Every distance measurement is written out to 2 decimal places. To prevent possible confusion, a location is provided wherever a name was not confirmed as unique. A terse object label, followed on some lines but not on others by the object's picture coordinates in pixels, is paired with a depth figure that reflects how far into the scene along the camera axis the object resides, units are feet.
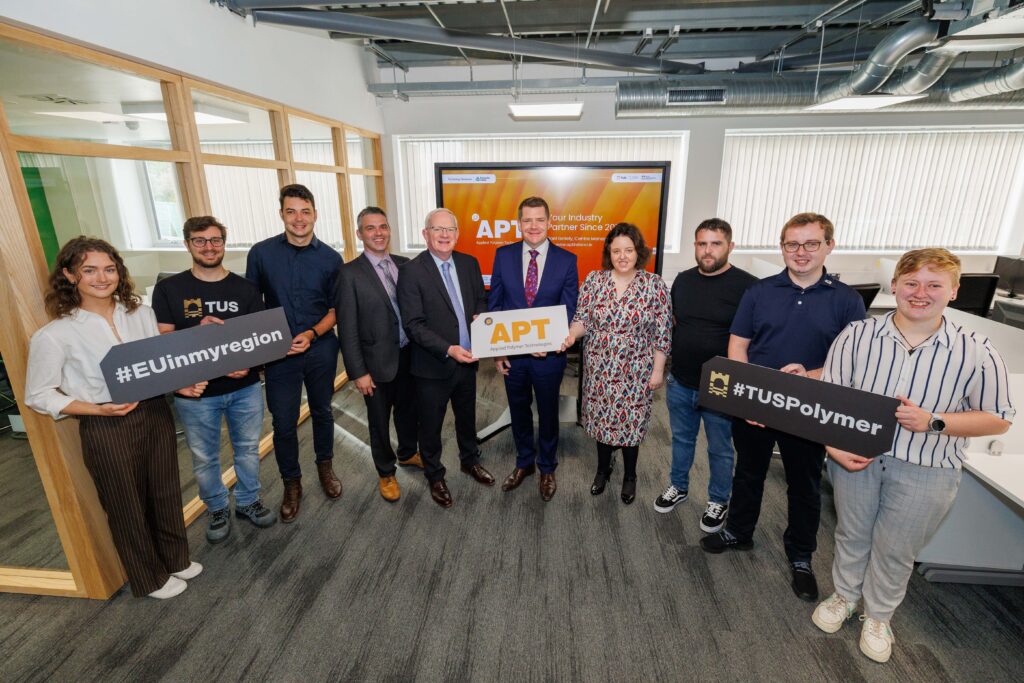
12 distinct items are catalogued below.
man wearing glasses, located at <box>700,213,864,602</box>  6.33
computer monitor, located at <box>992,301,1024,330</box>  12.48
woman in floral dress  8.13
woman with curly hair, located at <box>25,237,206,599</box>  6.12
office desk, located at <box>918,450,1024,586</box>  7.41
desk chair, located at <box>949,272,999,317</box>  15.10
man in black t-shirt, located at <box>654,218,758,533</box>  7.72
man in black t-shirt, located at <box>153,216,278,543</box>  7.63
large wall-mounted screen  13.64
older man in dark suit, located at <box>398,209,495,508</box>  8.51
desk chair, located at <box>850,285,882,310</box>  12.17
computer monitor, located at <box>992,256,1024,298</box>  17.13
